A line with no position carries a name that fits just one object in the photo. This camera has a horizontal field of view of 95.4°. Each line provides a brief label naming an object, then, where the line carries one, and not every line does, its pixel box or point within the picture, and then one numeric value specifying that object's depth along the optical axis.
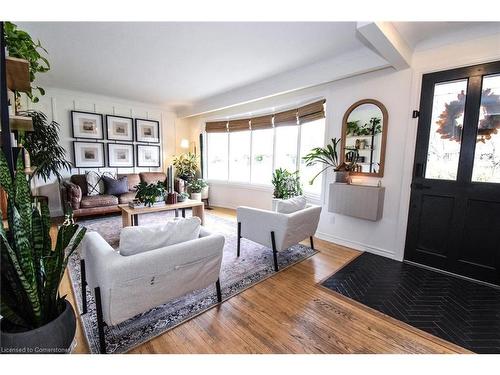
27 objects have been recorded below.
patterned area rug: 1.60
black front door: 2.32
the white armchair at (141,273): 1.36
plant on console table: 3.26
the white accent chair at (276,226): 2.50
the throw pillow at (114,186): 4.71
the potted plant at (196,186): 5.59
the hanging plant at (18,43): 1.40
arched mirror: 3.01
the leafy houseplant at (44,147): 3.60
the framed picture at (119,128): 5.23
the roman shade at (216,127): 5.72
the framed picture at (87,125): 4.79
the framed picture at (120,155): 5.30
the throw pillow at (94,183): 4.59
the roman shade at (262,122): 4.79
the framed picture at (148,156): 5.76
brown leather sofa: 4.07
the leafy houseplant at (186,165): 6.04
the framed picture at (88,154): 4.87
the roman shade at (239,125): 5.25
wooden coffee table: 3.37
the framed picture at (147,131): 5.67
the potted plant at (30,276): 1.08
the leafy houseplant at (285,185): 4.04
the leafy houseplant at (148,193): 3.47
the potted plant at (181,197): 3.92
